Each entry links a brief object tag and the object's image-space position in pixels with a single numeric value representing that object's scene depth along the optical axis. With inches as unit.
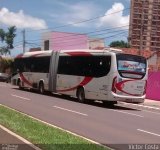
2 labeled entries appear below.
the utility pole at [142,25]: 971.3
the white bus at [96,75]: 609.1
